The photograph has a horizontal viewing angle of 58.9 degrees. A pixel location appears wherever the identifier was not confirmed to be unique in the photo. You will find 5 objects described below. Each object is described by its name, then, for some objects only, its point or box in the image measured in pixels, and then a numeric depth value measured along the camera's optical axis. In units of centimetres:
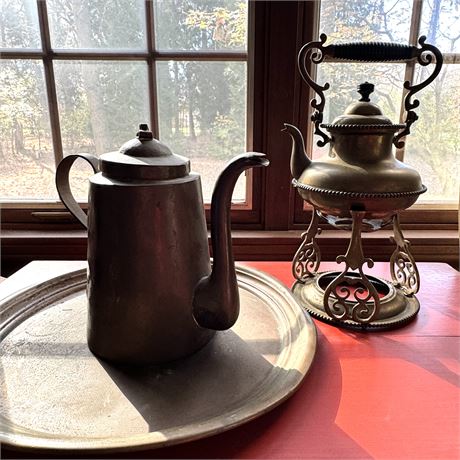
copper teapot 43
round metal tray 37
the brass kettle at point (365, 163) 54
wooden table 38
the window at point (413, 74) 93
